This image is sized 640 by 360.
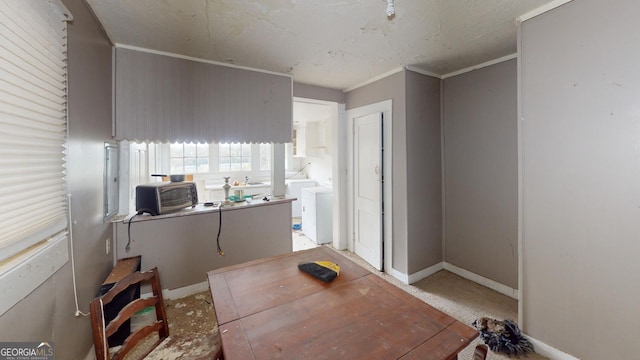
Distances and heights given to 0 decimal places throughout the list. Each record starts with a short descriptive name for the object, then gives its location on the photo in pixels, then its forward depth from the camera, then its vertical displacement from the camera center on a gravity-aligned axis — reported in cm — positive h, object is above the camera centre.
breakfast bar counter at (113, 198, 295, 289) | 225 -57
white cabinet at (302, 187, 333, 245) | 389 -57
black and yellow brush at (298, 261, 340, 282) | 134 -51
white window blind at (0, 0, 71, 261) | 88 +25
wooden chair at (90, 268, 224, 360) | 97 -68
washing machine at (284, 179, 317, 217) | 538 -22
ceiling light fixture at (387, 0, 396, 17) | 141 +104
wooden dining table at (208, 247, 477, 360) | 85 -58
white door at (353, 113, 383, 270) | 299 -11
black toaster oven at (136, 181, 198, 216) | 225 -16
